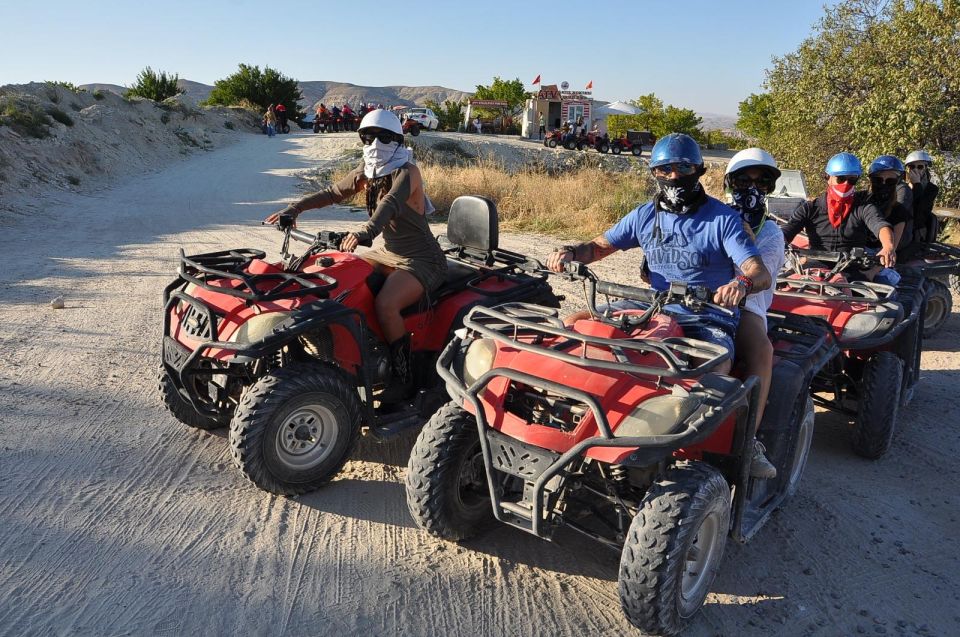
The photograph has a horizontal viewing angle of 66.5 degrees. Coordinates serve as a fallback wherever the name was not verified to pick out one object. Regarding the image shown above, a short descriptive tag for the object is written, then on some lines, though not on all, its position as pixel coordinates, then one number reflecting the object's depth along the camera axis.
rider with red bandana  6.64
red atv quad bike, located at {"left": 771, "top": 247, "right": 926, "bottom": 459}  5.20
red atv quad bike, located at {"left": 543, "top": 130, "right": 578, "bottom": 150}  38.47
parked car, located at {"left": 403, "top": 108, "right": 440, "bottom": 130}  43.84
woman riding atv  4.94
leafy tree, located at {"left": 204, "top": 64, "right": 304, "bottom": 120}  52.69
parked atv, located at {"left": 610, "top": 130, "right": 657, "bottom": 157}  39.88
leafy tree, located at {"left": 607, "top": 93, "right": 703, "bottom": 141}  58.97
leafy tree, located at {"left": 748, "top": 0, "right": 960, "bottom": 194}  13.89
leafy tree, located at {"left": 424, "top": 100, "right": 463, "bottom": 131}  57.53
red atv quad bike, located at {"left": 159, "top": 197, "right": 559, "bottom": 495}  4.09
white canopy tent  49.88
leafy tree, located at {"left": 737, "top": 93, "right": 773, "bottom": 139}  49.47
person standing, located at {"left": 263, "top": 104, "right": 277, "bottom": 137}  36.56
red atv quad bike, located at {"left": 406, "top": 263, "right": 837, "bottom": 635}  2.94
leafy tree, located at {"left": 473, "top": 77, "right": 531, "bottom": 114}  72.94
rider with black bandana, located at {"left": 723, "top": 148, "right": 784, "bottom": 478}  3.81
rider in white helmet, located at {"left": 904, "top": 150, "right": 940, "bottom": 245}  8.62
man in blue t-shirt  3.74
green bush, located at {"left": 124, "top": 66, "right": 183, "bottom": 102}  47.25
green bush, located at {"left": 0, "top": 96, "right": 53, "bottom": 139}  20.47
